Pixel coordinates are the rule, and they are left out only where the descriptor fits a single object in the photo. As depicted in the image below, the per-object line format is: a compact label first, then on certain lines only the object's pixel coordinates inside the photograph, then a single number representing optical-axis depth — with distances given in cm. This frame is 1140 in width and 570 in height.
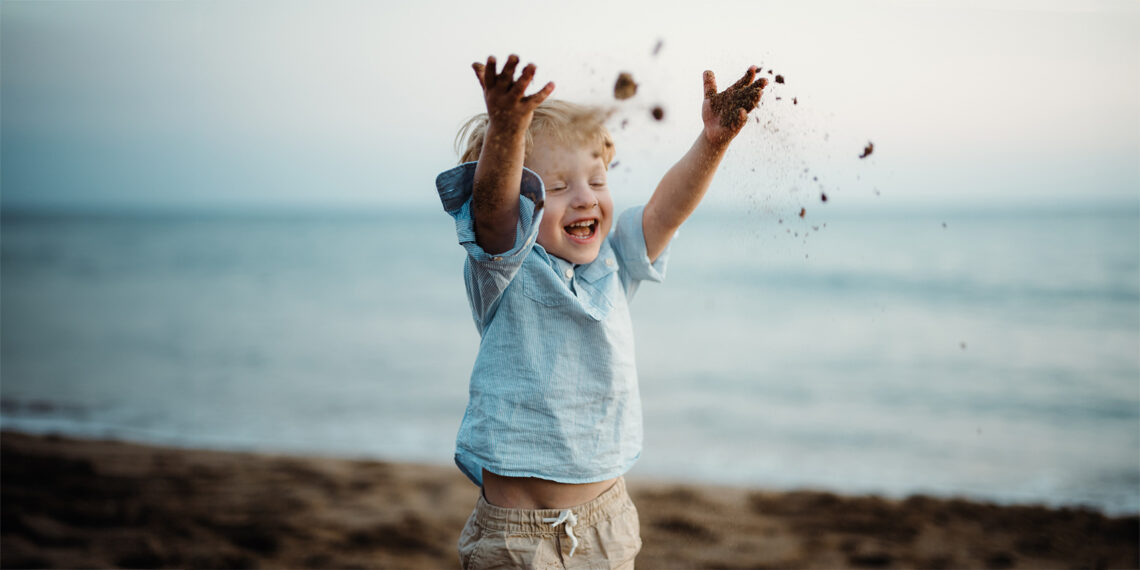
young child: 169
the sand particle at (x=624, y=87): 173
